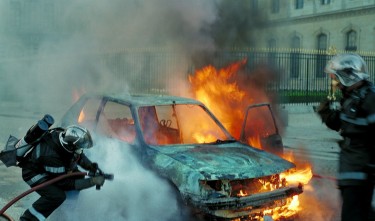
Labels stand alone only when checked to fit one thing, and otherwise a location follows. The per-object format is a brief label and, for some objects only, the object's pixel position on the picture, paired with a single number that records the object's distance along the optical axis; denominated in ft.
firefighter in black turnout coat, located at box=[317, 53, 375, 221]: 10.38
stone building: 100.89
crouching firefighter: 11.85
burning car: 13.43
